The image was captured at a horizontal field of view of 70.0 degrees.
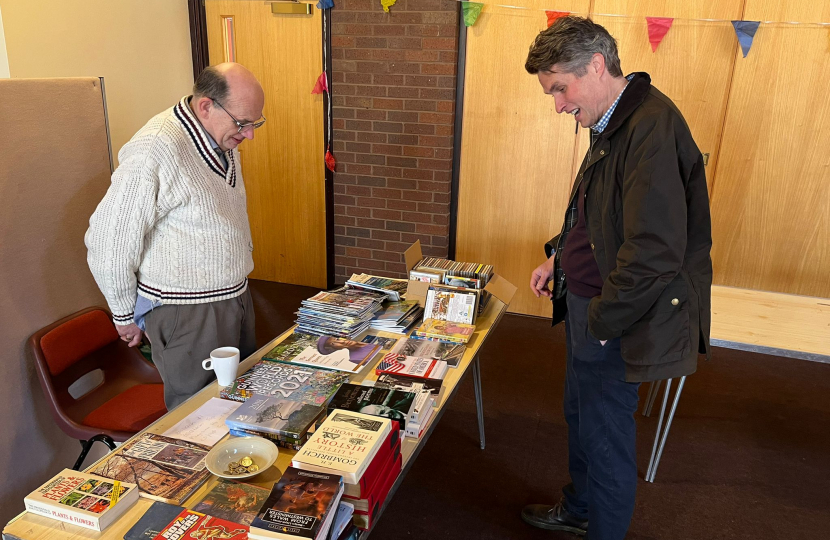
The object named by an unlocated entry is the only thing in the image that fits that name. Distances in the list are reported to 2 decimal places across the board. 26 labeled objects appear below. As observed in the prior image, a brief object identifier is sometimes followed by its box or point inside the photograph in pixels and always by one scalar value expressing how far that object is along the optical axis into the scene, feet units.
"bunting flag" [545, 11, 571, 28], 11.62
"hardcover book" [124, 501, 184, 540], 3.67
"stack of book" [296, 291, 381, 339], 6.52
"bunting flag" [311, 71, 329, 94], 13.26
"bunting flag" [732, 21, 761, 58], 10.88
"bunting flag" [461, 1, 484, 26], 11.94
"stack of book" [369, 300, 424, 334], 6.84
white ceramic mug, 5.30
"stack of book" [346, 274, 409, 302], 7.46
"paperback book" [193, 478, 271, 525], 3.86
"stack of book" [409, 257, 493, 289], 7.47
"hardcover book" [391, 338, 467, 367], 6.16
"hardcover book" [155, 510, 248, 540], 3.65
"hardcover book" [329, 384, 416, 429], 4.75
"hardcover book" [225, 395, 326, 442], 4.58
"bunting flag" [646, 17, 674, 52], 11.21
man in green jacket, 4.80
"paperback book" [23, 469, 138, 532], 3.76
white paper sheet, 4.71
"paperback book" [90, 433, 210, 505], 4.10
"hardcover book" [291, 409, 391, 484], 3.95
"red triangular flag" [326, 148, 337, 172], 13.62
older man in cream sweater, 5.58
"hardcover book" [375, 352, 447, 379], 5.74
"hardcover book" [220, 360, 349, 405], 5.19
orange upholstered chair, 6.43
